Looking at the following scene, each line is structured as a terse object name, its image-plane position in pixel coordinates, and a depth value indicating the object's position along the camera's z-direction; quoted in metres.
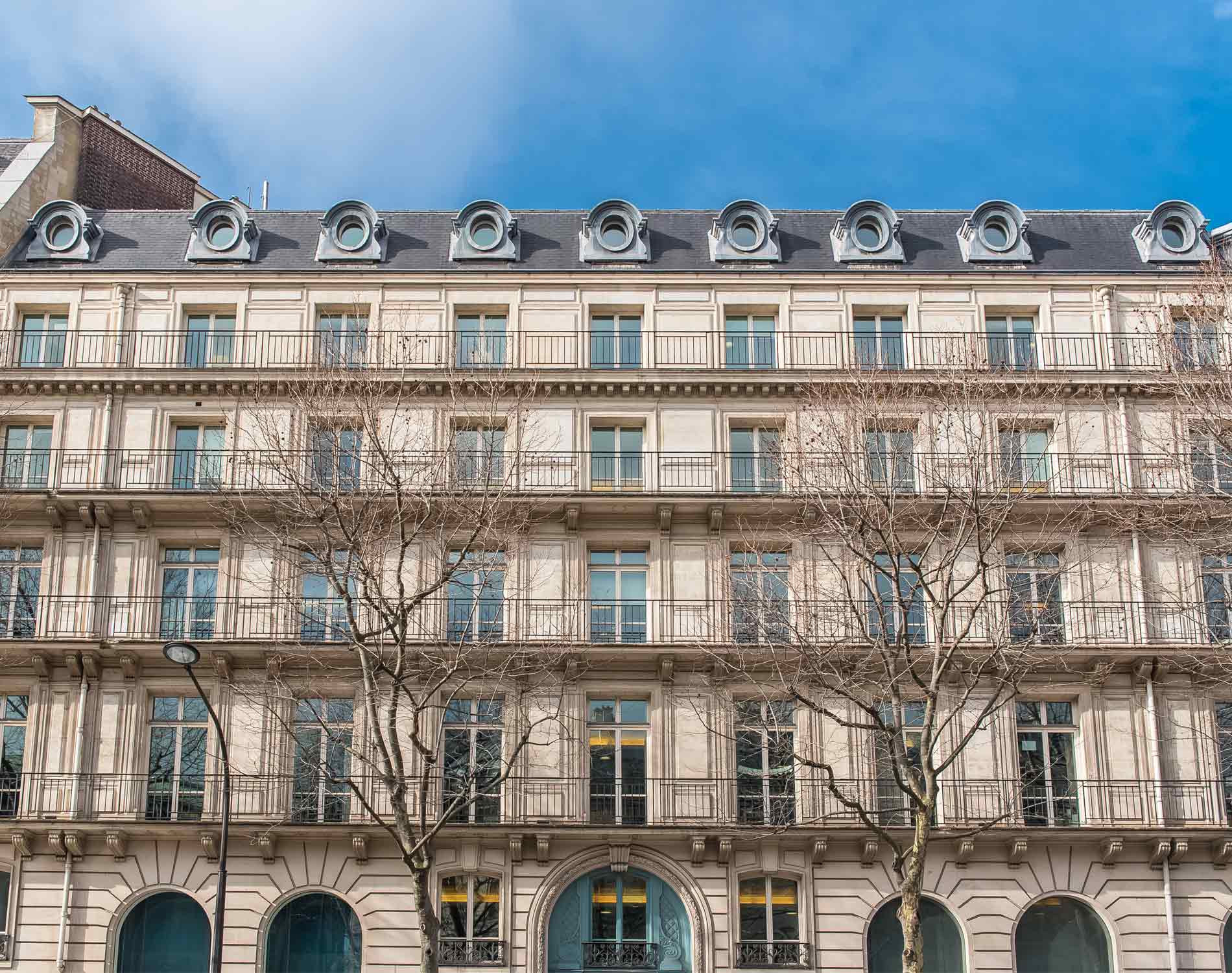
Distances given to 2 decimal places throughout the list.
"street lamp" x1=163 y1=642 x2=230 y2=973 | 21.17
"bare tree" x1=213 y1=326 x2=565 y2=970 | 26.50
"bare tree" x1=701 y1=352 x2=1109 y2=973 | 25.97
